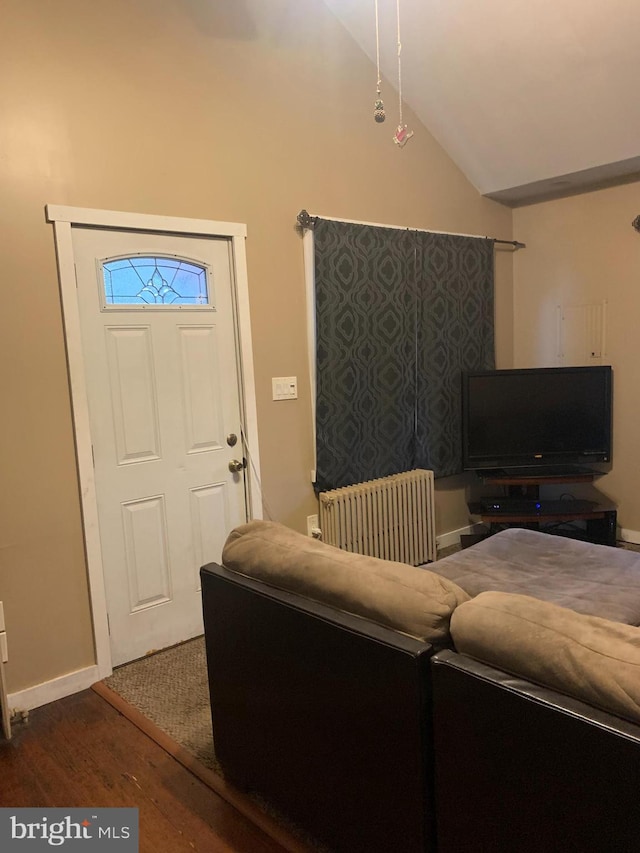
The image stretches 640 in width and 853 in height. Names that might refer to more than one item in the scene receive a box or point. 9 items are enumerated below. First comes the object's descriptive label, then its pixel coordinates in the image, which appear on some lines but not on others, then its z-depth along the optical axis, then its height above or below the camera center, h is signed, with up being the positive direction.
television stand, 4.03 -0.97
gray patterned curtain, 3.57 +0.18
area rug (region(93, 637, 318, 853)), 1.92 -1.34
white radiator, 3.56 -0.89
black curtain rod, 3.38 +0.86
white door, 2.78 -0.16
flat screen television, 4.20 -0.36
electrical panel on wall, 4.34 +0.21
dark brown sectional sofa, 1.15 -0.75
